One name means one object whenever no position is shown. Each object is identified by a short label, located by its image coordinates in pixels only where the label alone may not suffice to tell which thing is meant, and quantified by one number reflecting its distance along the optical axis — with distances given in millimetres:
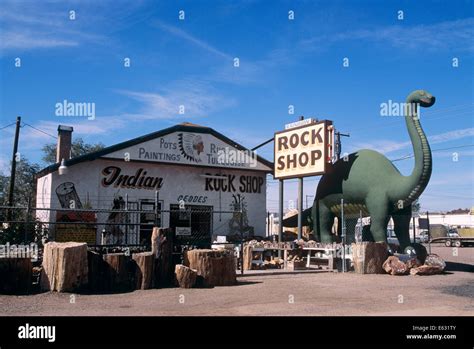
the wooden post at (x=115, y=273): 12125
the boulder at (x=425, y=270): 16078
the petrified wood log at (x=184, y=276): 12484
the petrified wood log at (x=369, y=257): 16453
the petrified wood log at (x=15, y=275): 11258
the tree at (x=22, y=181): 42656
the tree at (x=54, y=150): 52844
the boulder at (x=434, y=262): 17075
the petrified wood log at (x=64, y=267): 11414
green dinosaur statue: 17797
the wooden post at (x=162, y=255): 12703
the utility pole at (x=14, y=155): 25570
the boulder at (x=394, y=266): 16172
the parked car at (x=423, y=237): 53031
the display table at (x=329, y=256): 18094
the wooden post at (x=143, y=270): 12234
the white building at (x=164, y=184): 21484
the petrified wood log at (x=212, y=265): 12984
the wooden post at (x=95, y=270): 11992
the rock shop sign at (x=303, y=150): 20047
